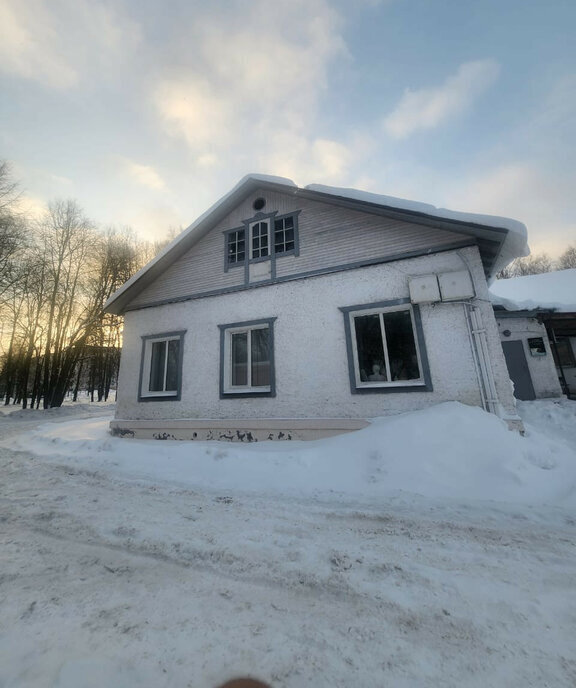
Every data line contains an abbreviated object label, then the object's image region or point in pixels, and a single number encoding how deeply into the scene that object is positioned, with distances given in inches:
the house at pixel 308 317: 241.8
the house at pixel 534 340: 422.9
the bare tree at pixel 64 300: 773.3
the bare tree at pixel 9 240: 583.8
